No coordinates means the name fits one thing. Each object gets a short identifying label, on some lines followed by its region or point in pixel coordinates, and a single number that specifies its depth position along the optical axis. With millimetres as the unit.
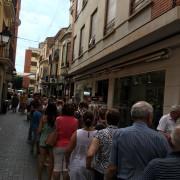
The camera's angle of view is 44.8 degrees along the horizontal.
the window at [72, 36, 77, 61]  13615
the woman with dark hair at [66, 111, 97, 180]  3002
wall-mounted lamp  10135
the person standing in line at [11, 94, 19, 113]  17467
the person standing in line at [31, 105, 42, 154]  6278
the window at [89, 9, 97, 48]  10282
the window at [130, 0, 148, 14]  6430
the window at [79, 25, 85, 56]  12203
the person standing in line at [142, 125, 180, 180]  1741
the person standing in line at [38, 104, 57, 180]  4114
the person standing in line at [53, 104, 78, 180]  3598
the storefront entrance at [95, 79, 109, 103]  9619
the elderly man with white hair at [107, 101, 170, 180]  2154
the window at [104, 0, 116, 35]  8432
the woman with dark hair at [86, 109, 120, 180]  2713
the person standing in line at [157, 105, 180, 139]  3843
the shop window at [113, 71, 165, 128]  6107
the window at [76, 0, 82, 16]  13408
